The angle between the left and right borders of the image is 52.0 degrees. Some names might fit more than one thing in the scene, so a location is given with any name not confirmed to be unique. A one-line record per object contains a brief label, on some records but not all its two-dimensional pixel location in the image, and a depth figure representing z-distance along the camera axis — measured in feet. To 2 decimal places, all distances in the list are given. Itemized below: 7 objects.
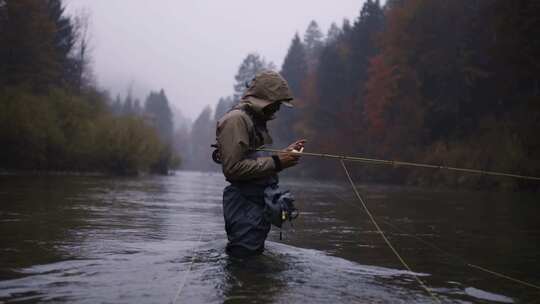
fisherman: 16.75
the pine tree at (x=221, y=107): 450.58
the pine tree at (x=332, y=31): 316.44
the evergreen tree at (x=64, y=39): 158.95
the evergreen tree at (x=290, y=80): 241.14
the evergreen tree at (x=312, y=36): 322.55
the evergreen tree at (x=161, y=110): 403.75
